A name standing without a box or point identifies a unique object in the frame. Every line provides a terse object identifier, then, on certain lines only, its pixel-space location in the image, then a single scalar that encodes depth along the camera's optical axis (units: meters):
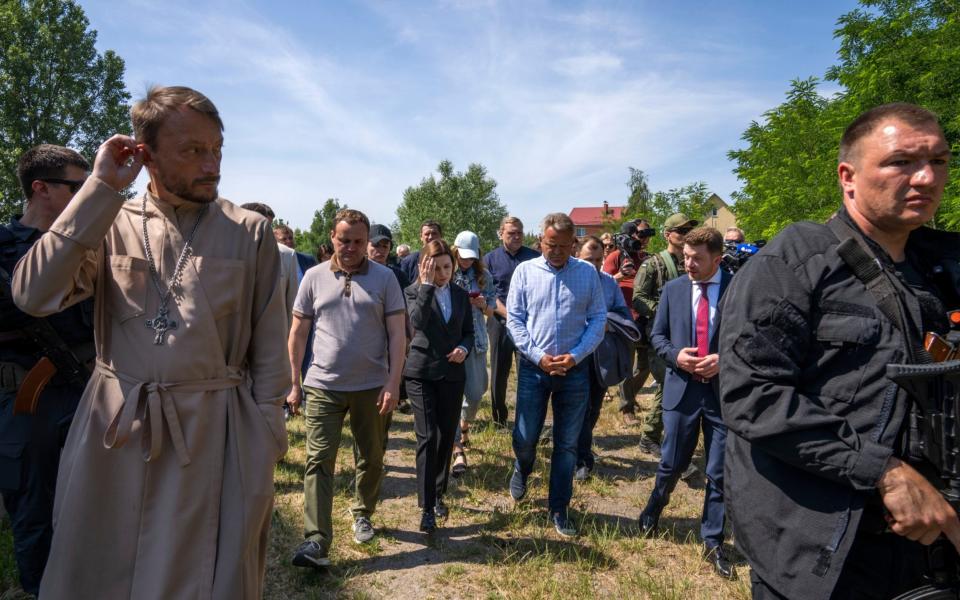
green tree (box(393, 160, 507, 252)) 58.84
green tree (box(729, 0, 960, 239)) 15.91
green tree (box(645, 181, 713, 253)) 24.23
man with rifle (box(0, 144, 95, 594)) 2.79
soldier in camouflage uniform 6.14
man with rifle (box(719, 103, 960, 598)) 1.62
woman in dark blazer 4.37
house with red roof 83.75
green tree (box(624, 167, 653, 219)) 38.62
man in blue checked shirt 4.43
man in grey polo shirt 3.93
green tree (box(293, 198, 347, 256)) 57.38
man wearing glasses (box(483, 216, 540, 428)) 6.65
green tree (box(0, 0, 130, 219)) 27.66
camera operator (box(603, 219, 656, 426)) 7.40
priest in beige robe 1.91
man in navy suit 3.98
